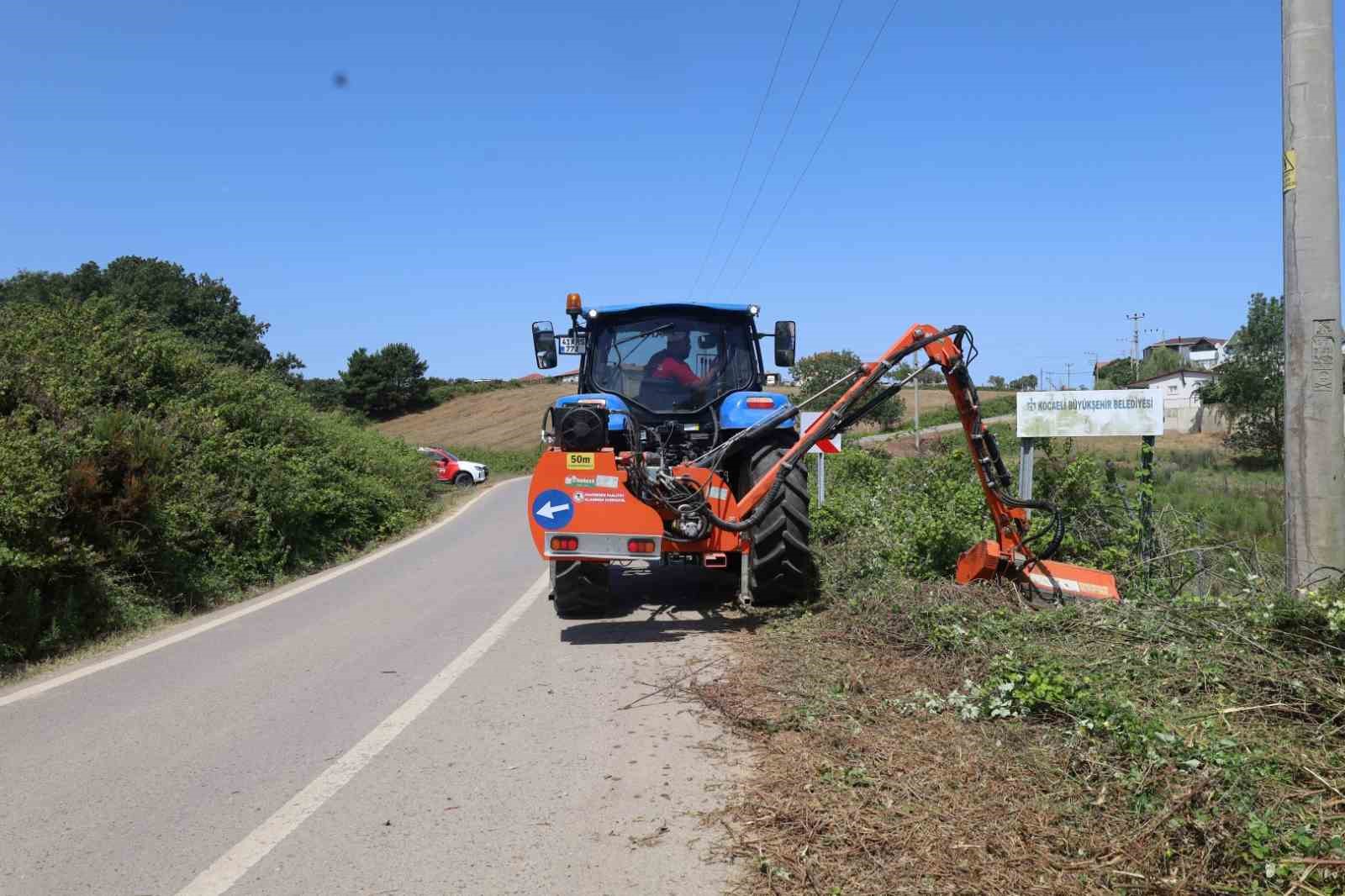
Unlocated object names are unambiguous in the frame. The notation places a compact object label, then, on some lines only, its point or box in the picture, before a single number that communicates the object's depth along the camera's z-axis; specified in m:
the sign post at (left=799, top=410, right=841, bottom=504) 11.43
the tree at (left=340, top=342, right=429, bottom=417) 68.69
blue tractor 7.15
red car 32.06
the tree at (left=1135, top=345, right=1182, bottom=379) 80.04
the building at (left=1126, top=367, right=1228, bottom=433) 58.03
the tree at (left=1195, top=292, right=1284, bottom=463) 40.06
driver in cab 8.79
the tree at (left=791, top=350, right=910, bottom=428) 54.50
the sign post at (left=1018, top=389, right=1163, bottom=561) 8.38
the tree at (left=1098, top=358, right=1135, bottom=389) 77.61
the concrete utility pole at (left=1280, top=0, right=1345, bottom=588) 5.11
